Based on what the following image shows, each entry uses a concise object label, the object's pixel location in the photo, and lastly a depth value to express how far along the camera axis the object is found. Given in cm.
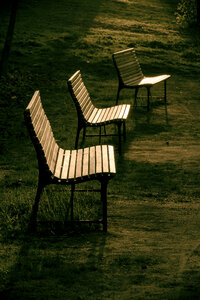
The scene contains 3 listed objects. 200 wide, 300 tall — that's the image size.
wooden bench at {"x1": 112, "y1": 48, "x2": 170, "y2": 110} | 2067
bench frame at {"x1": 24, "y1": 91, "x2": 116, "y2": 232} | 984
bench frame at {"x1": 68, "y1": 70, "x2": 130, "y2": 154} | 1496
